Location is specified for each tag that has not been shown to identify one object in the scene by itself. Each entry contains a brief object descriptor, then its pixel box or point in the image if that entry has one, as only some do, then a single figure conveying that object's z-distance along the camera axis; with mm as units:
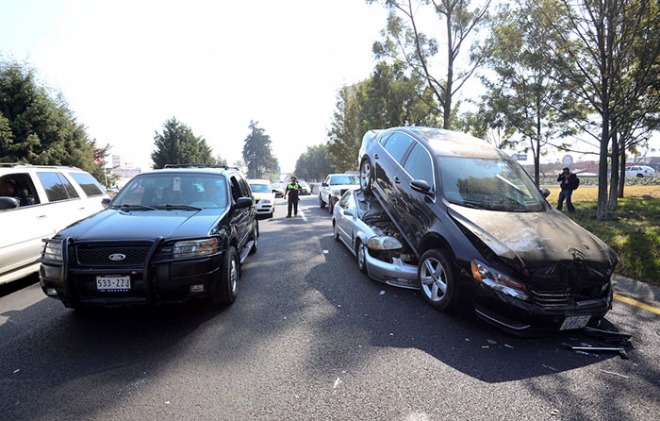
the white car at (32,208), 4492
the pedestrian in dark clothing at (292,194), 13188
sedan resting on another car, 3176
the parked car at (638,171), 46156
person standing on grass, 11688
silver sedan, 4624
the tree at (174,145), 44375
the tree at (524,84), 9453
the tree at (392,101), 19078
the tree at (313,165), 90831
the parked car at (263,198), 12883
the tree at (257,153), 102688
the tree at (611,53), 7961
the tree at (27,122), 17844
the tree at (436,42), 14898
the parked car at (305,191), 36447
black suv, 3156
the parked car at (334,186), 13948
